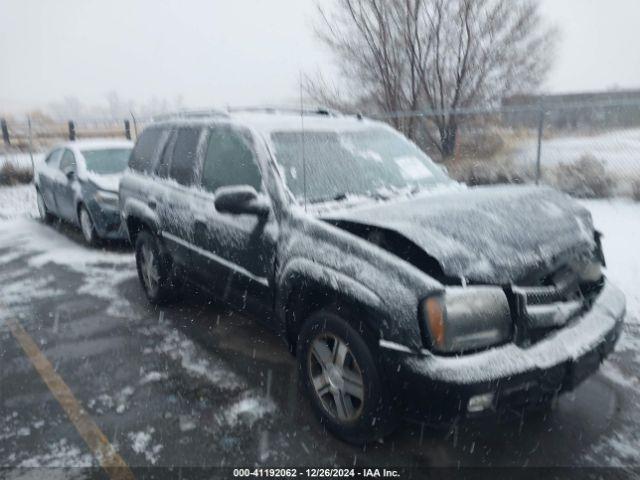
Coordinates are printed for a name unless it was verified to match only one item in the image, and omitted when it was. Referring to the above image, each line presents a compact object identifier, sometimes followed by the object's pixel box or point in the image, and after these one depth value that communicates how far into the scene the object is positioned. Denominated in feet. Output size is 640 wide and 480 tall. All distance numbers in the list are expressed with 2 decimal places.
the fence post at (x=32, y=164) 47.89
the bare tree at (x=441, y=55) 36.04
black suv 7.85
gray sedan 24.16
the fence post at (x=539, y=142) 25.50
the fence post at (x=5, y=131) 63.72
